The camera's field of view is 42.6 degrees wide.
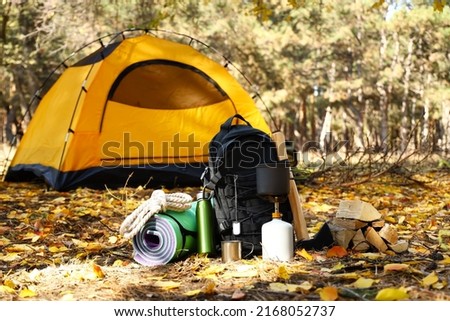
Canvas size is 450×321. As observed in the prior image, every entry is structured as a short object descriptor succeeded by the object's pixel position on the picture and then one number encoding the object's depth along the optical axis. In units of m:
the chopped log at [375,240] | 3.34
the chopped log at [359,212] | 3.44
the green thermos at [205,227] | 3.35
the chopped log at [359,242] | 3.38
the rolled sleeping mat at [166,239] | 3.26
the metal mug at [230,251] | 3.18
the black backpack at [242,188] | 3.33
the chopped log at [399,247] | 3.34
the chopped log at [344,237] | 3.37
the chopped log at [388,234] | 3.35
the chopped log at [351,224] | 3.41
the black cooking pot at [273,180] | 3.17
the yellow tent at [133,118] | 6.53
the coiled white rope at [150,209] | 3.28
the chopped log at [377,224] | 3.45
